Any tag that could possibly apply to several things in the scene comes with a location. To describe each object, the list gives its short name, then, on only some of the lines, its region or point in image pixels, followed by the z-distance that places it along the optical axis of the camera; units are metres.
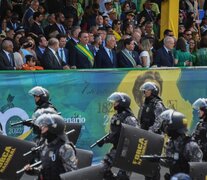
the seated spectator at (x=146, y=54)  21.67
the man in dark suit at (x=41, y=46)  20.28
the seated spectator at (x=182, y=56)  22.73
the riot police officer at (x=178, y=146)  14.17
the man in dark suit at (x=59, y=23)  22.06
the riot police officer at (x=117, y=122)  15.91
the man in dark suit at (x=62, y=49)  20.36
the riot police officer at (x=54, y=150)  13.18
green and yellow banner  18.41
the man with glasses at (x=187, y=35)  24.29
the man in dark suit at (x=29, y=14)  22.09
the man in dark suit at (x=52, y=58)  19.75
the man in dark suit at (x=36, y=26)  21.67
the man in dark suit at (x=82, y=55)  20.61
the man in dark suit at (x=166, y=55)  21.97
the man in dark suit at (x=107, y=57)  20.91
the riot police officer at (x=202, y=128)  15.79
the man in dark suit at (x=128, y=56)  21.17
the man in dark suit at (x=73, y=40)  20.80
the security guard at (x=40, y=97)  16.98
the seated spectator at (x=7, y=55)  19.16
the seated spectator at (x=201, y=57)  23.05
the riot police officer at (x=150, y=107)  17.34
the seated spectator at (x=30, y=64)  19.25
